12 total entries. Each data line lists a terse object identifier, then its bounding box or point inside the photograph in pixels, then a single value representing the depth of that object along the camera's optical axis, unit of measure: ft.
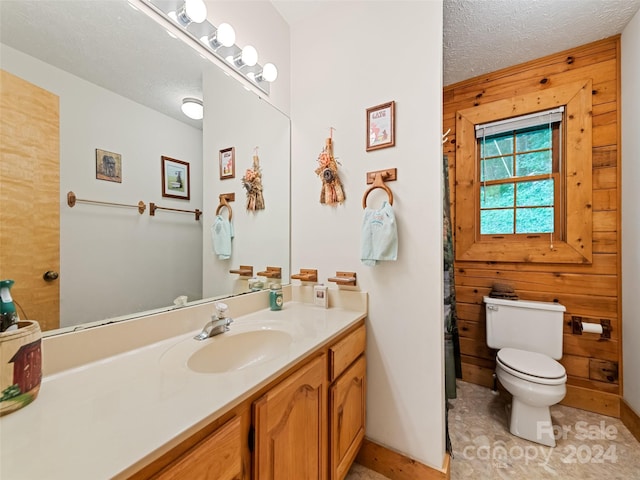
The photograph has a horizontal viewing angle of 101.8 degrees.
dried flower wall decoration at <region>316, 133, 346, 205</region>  4.76
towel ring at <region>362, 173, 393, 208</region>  4.24
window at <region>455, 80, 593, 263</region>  5.95
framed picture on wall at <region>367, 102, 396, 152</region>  4.30
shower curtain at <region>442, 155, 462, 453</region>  4.77
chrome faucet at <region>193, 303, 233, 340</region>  3.35
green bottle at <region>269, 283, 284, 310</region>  4.69
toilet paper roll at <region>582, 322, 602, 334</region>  5.68
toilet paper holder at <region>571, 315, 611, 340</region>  5.75
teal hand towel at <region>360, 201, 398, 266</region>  4.12
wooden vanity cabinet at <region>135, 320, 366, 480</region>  1.83
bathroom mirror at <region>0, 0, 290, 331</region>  2.59
